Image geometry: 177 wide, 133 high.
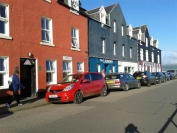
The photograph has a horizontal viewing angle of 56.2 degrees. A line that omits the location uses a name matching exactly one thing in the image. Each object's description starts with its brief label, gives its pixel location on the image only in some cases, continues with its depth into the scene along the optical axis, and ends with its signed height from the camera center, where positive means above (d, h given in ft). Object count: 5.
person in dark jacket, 26.91 -2.19
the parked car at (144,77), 58.86 -2.60
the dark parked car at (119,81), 44.30 -2.93
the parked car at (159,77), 71.35 -3.49
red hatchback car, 28.13 -3.13
